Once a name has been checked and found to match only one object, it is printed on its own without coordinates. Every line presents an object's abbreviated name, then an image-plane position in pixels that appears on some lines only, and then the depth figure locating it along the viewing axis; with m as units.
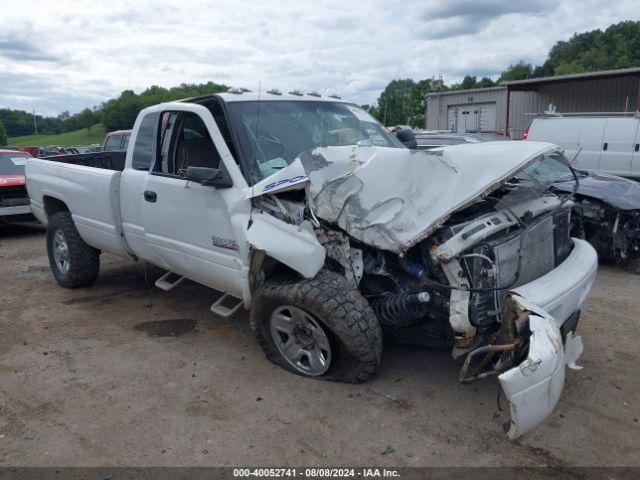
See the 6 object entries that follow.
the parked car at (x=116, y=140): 12.81
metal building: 22.64
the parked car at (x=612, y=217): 6.32
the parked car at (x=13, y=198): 10.26
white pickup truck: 3.21
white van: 11.02
